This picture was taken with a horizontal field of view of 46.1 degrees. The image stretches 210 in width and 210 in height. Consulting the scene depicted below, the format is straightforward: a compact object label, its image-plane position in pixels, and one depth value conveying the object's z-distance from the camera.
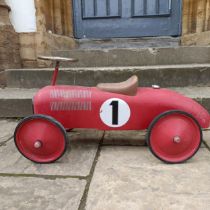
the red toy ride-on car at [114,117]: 1.43
